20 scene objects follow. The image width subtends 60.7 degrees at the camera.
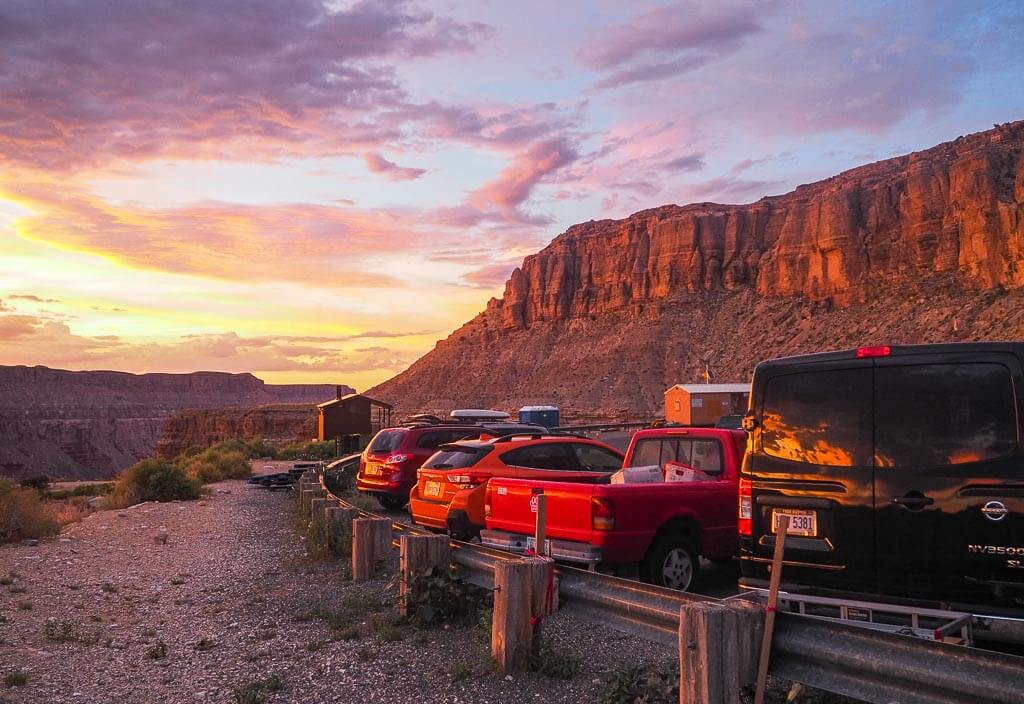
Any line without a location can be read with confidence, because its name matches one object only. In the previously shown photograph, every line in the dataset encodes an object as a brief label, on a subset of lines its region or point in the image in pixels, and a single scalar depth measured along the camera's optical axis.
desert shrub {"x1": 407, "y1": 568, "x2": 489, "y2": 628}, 7.78
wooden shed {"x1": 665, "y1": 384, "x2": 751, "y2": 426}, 53.37
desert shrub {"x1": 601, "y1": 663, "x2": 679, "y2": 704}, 5.12
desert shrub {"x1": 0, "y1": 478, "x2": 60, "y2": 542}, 15.23
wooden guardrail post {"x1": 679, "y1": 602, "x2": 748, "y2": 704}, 4.36
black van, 5.12
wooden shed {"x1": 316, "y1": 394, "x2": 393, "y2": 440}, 47.66
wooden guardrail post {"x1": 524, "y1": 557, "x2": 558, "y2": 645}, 6.23
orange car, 10.90
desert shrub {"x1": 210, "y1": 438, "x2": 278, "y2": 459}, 45.97
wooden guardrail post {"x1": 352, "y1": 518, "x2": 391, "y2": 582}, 10.14
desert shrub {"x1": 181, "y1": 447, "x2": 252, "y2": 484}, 30.47
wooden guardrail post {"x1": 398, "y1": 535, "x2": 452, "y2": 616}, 7.97
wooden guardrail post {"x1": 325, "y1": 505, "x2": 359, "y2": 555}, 11.92
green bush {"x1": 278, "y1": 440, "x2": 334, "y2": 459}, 43.19
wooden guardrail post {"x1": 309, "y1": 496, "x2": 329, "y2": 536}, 12.53
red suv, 16.25
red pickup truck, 8.20
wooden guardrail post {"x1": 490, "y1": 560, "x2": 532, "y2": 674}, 6.20
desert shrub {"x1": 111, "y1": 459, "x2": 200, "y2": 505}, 22.67
